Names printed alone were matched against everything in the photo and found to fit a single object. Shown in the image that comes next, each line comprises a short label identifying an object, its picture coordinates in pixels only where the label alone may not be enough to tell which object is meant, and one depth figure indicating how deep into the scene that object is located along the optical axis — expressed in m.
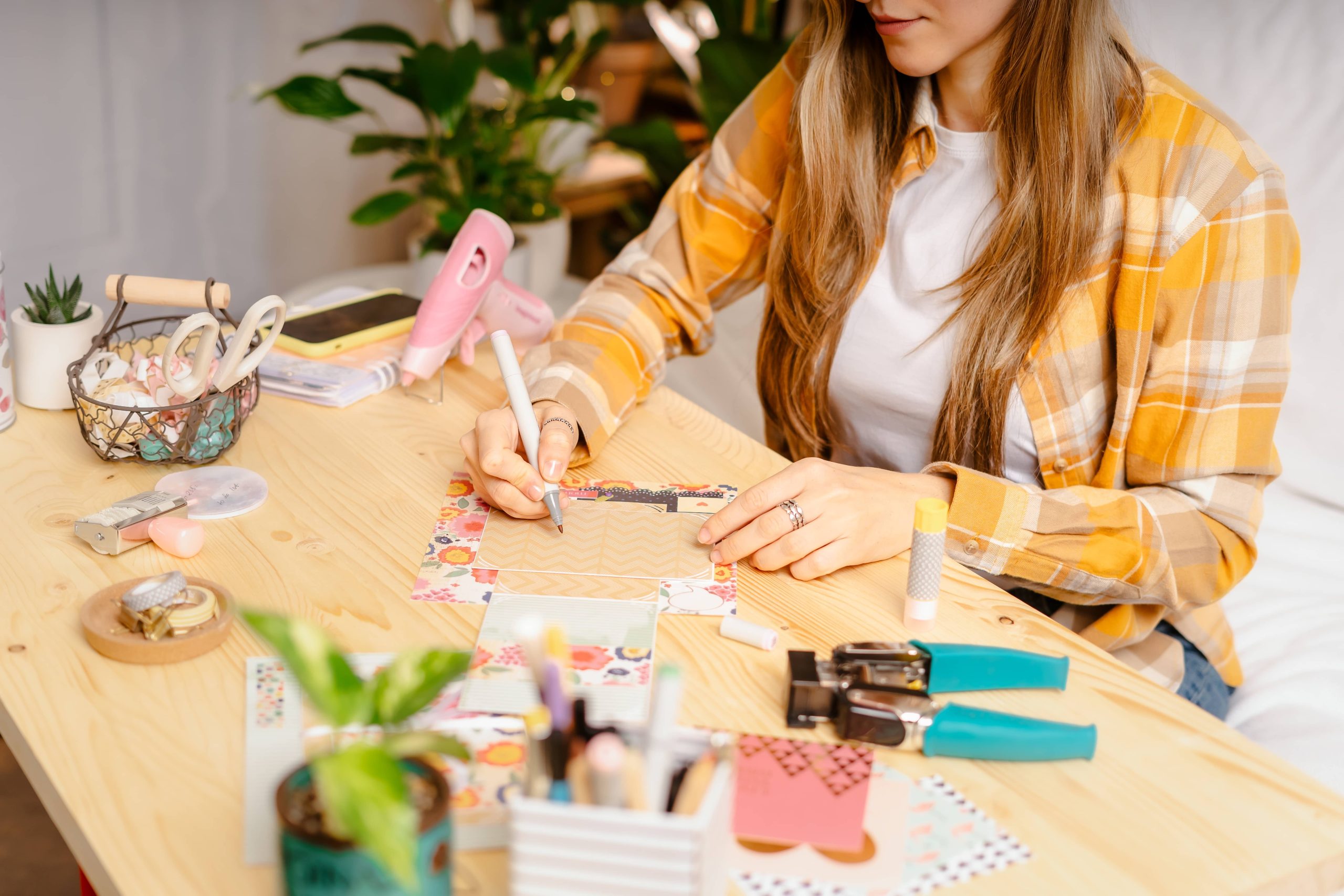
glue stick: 0.78
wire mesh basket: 0.95
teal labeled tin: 0.48
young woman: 0.94
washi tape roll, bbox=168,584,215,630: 0.75
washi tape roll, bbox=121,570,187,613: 0.75
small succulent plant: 1.07
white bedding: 1.30
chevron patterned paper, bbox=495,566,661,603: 0.84
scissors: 0.93
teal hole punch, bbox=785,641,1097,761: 0.68
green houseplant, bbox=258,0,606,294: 2.08
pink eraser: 0.85
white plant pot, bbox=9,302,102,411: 1.06
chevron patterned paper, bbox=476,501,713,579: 0.87
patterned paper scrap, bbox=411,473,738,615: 0.84
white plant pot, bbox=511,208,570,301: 2.42
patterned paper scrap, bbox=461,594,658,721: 0.72
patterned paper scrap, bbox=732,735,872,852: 0.62
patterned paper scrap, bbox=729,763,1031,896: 0.59
